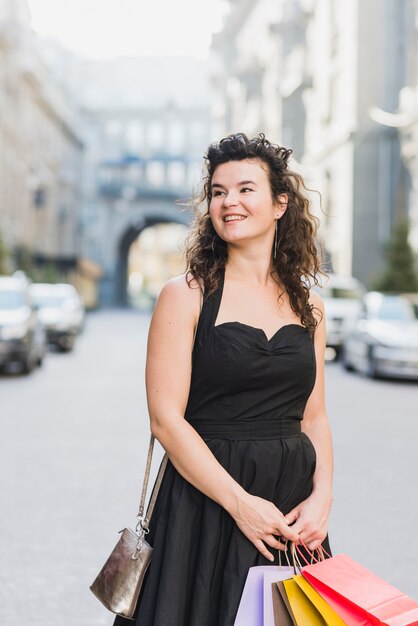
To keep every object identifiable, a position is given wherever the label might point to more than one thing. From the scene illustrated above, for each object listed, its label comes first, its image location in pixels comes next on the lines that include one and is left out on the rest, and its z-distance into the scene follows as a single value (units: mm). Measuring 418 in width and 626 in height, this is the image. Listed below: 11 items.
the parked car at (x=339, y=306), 22844
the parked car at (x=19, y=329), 16953
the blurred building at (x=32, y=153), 45250
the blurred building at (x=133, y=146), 77125
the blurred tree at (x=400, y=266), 26719
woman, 2500
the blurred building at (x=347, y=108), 34844
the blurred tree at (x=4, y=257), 28203
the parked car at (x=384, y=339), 16891
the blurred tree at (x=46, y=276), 42219
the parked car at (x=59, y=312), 23844
